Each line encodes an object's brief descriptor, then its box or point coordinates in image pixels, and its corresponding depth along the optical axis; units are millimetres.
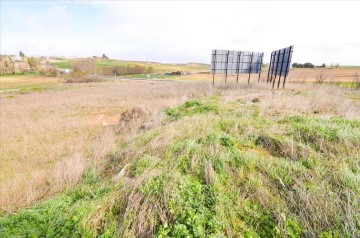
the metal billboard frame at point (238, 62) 18406
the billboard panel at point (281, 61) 12934
